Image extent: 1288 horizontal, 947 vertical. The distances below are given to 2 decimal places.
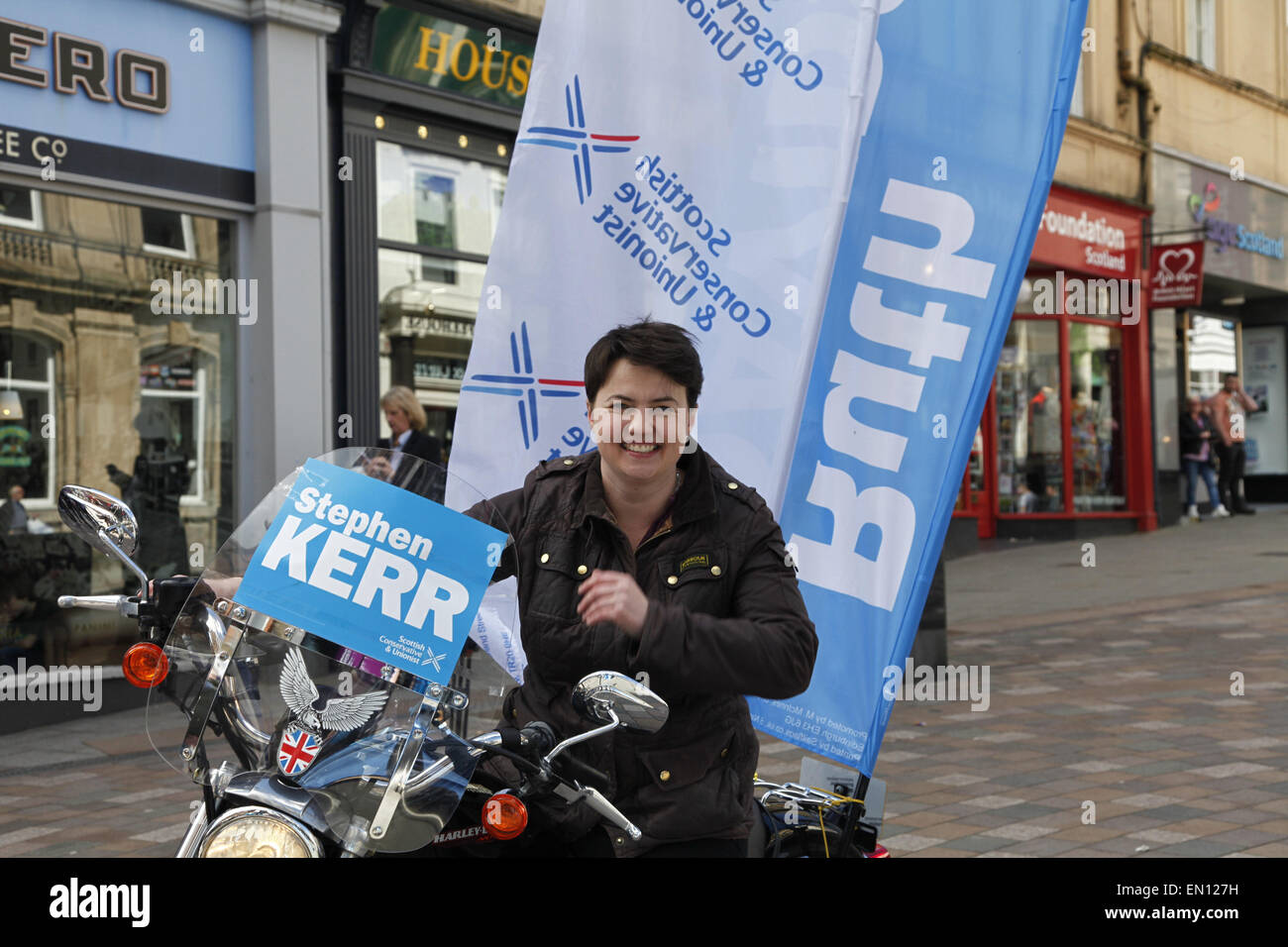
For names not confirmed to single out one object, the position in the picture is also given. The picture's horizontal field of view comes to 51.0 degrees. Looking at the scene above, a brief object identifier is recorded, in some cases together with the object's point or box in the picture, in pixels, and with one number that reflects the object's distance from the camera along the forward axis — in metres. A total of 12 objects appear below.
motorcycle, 1.95
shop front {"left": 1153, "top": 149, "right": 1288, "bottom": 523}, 19.47
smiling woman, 2.30
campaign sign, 2.02
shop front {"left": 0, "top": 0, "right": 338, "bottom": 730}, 7.86
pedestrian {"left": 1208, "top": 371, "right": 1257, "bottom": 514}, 20.41
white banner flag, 3.15
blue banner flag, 2.90
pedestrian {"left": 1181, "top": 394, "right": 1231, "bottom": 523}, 19.61
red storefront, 17.77
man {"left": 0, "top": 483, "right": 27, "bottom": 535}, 7.83
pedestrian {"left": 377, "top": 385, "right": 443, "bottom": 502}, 8.84
